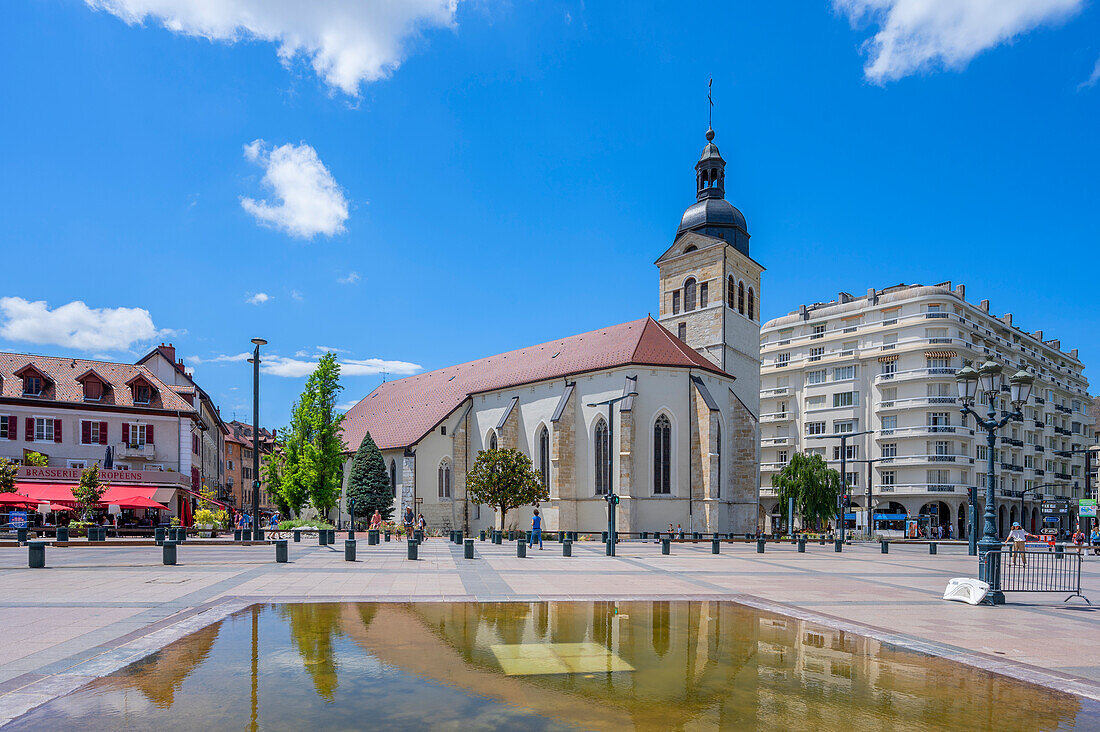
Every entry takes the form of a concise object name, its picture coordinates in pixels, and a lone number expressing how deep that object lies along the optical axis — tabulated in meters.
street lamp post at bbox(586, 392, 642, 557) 27.56
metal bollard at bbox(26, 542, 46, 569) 18.80
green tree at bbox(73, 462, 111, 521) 32.84
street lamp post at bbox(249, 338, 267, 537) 27.70
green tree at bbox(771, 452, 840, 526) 53.44
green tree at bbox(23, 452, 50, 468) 38.81
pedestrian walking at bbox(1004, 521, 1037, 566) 25.52
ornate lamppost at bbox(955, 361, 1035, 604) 15.32
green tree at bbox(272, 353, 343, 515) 45.81
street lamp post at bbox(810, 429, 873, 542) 41.50
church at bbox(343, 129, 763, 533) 42.38
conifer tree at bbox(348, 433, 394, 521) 50.72
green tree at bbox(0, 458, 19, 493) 34.25
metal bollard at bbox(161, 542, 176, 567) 20.19
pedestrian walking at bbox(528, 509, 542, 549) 30.50
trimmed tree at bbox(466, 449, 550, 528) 39.75
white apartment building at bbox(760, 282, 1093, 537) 60.41
